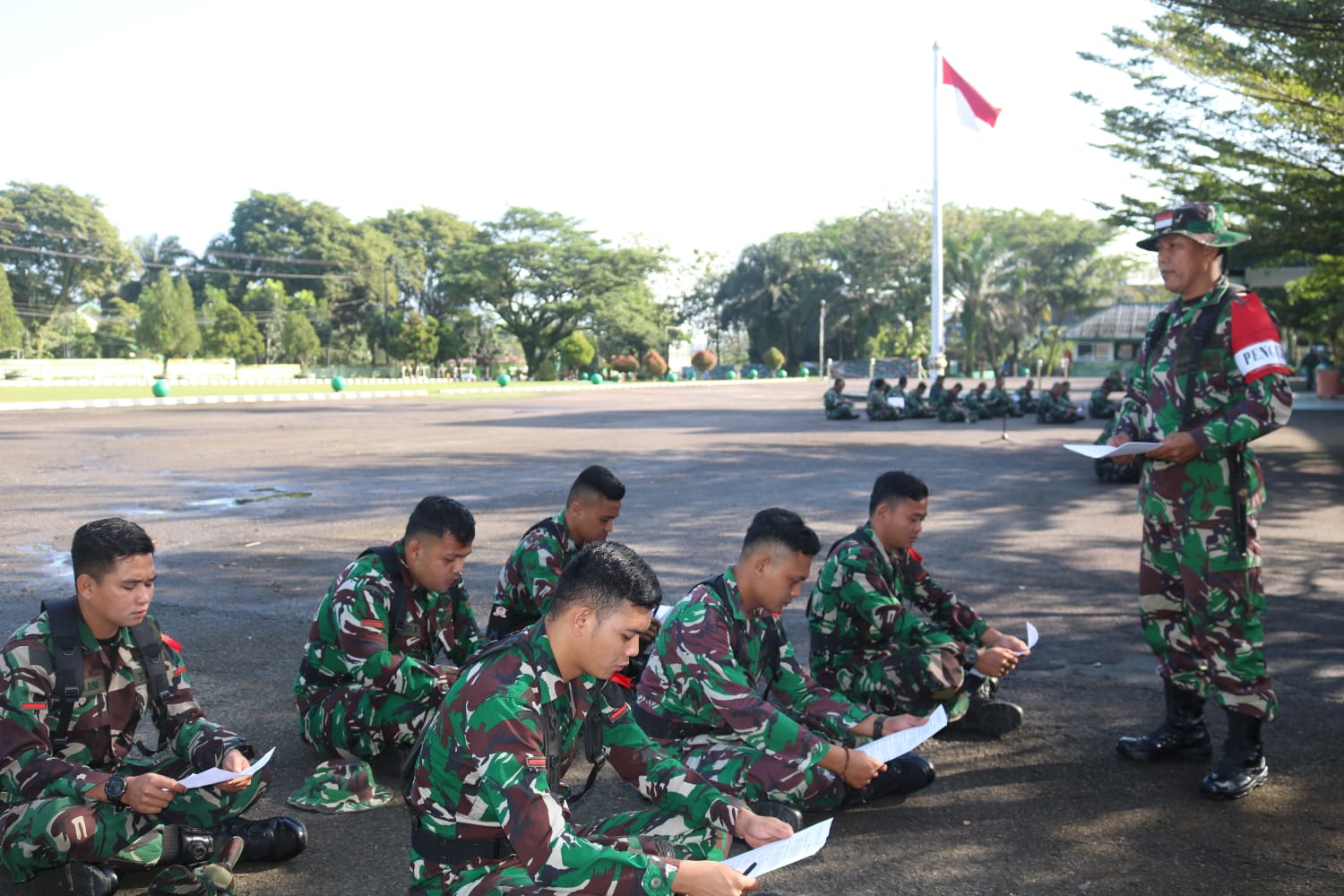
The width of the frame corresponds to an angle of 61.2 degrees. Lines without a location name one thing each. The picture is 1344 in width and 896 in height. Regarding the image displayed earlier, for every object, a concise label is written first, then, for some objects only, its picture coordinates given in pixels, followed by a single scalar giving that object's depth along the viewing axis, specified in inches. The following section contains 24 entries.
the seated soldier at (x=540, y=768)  95.9
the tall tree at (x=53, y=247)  2864.2
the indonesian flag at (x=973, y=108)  1280.8
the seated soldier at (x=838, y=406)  1064.2
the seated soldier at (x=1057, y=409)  991.6
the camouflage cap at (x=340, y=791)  163.9
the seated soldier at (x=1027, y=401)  1111.0
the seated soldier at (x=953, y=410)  1011.3
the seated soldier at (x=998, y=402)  1031.0
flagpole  1487.3
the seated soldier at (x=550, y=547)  212.2
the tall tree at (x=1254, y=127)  558.3
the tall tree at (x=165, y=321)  2455.7
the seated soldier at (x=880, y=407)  1054.4
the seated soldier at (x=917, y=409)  1079.6
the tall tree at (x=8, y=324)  2326.5
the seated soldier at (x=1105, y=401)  959.6
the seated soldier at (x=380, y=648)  171.6
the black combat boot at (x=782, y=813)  151.4
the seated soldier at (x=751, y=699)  146.6
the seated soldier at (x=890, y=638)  187.5
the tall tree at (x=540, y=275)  2667.3
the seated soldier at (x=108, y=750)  128.8
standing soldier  172.9
